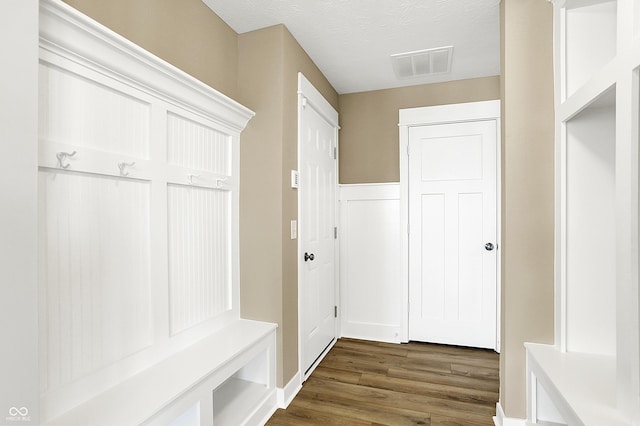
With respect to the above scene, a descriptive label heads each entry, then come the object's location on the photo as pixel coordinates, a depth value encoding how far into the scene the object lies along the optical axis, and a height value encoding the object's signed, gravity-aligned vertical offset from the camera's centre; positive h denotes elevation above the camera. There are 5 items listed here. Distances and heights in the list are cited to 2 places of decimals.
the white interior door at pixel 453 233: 2.92 -0.22
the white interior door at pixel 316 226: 2.40 -0.12
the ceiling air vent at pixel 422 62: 2.51 +1.25
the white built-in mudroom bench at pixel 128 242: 1.12 -0.13
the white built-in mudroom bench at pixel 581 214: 1.51 -0.02
